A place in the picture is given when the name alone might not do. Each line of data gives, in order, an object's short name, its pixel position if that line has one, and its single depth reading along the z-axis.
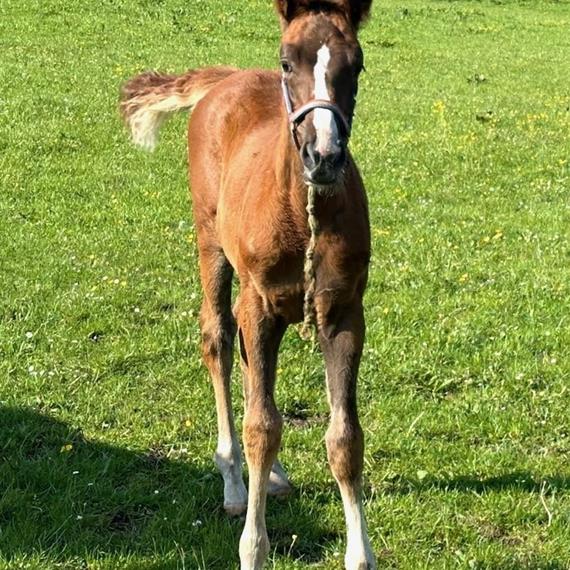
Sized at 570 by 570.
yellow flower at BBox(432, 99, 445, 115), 13.79
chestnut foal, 3.21
